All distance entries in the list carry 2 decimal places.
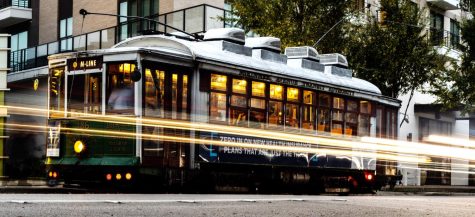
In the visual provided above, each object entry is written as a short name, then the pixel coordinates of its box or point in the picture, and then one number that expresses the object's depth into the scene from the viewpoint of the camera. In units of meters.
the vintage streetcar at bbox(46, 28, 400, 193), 17.61
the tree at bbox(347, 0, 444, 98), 33.09
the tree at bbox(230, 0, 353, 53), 29.78
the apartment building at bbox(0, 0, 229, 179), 29.94
